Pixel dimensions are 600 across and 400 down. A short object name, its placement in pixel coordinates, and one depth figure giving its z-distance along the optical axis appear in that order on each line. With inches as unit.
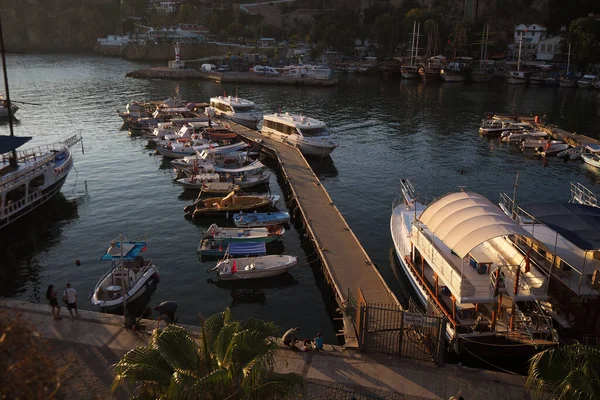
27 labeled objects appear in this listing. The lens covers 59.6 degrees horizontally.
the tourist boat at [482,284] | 874.1
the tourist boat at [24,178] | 1492.4
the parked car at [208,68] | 5315.0
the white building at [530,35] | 5762.8
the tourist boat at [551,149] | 2354.8
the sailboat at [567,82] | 4628.4
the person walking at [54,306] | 921.5
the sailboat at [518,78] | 4837.6
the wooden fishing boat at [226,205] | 1573.6
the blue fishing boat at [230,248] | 1302.9
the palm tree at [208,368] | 455.5
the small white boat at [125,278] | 1077.1
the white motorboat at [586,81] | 4507.9
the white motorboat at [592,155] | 2186.3
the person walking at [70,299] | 922.1
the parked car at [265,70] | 5009.8
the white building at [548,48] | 5479.8
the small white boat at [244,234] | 1358.3
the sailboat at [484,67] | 4979.3
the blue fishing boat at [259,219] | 1471.5
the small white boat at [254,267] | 1202.6
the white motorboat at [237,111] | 2797.7
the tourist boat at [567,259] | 896.9
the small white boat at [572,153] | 2313.0
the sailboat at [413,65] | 5200.8
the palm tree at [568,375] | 463.5
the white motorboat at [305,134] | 2212.5
